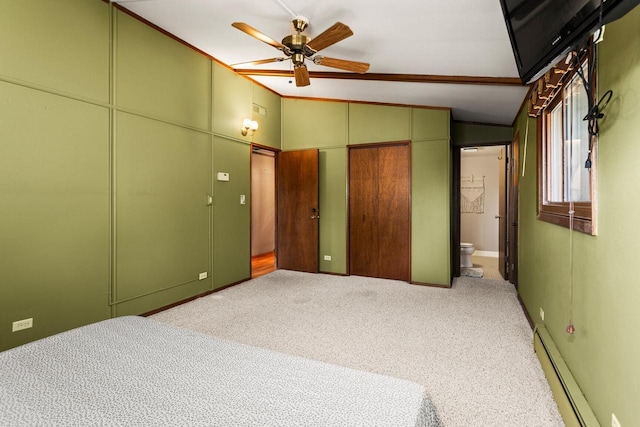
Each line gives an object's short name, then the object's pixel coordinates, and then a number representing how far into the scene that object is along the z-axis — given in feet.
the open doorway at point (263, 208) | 22.50
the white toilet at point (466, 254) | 18.26
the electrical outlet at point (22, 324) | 7.88
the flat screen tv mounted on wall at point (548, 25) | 3.48
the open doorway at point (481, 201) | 23.73
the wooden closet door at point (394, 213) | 15.51
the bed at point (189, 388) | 3.06
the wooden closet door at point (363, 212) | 16.22
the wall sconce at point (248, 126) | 14.89
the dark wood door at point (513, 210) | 14.40
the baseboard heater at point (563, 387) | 5.14
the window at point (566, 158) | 6.07
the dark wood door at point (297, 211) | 17.25
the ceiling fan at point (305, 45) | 8.14
